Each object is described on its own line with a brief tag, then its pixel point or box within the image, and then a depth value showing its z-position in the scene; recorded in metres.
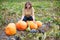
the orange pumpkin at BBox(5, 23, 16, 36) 2.43
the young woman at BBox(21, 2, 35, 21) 2.78
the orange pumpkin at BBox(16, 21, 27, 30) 2.56
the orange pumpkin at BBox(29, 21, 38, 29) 2.62
